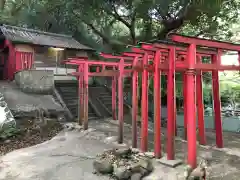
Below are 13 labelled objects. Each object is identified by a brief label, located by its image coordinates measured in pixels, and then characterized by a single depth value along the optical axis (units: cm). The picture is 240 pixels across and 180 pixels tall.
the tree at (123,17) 1176
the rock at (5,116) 782
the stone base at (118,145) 675
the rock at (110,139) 723
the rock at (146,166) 456
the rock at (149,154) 550
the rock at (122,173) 438
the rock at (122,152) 494
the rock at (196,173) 418
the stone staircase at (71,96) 1119
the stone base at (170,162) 492
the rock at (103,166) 465
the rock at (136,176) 434
